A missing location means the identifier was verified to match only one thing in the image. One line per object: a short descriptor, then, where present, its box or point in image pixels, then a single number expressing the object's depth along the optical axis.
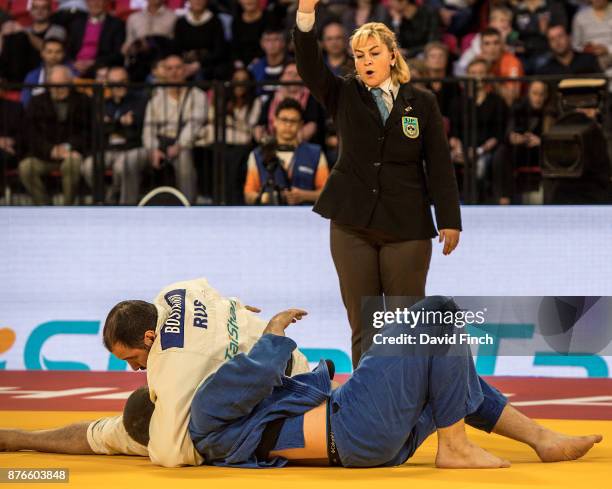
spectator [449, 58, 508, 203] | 16.01
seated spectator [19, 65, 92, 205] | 16.65
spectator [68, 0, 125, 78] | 20.52
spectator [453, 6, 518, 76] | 19.27
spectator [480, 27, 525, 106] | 18.45
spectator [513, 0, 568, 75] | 19.11
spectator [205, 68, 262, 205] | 16.16
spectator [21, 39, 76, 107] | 20.17
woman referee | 9.70
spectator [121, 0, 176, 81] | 20.23
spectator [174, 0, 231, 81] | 19.90
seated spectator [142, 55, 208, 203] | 16.53
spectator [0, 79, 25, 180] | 17.21
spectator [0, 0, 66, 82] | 20.85
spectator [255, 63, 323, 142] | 16.43
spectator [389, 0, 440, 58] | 19.54
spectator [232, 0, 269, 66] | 20.05
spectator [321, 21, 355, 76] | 18.61
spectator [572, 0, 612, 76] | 19.02
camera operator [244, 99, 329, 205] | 15.68
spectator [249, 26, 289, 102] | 19.33
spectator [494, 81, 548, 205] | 16.10
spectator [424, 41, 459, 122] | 18.22
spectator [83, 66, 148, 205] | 16.59
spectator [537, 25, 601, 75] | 18.24
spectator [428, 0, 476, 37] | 20.13
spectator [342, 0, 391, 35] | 19.80
